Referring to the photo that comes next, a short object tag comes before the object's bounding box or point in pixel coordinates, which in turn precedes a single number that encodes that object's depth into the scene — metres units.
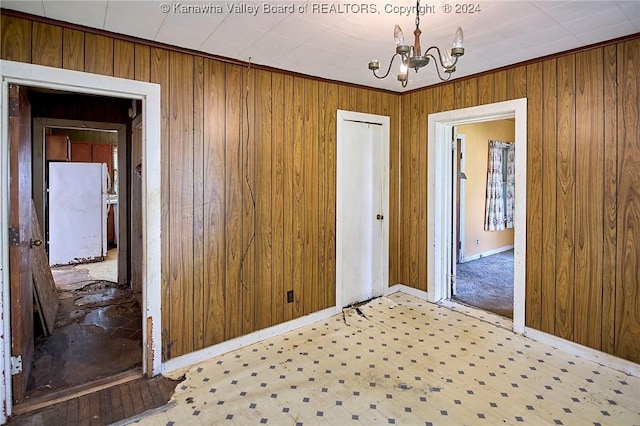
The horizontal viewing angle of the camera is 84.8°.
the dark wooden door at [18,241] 2.14
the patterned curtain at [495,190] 6.20
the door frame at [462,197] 5.71
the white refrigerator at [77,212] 5.77
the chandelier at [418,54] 1.60
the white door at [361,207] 3.76
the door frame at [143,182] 2.08
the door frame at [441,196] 3.75
